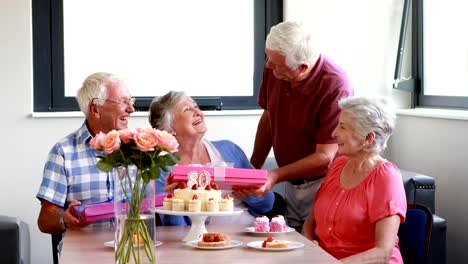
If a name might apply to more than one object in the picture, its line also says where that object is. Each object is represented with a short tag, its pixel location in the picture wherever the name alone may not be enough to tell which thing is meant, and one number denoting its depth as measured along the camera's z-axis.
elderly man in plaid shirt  3.36
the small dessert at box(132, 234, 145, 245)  2.52
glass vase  2.51
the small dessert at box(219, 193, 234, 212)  3.02
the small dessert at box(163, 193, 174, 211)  3.03
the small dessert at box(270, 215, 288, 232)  3.15
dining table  2.69
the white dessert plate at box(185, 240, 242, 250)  2.86
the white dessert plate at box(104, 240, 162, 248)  2.92
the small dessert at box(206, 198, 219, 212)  2.99
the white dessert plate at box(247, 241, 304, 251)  2.83
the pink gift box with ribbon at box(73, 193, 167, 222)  3.12
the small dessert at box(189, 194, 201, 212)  2.98
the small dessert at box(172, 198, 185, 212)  3.00
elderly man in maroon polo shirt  3.56
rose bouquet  2.42
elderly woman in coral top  3.04
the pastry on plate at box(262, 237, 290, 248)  2.84
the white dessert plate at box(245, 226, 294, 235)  3.13
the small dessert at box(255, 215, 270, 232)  3.14
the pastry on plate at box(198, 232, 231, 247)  2.85
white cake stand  3.00
